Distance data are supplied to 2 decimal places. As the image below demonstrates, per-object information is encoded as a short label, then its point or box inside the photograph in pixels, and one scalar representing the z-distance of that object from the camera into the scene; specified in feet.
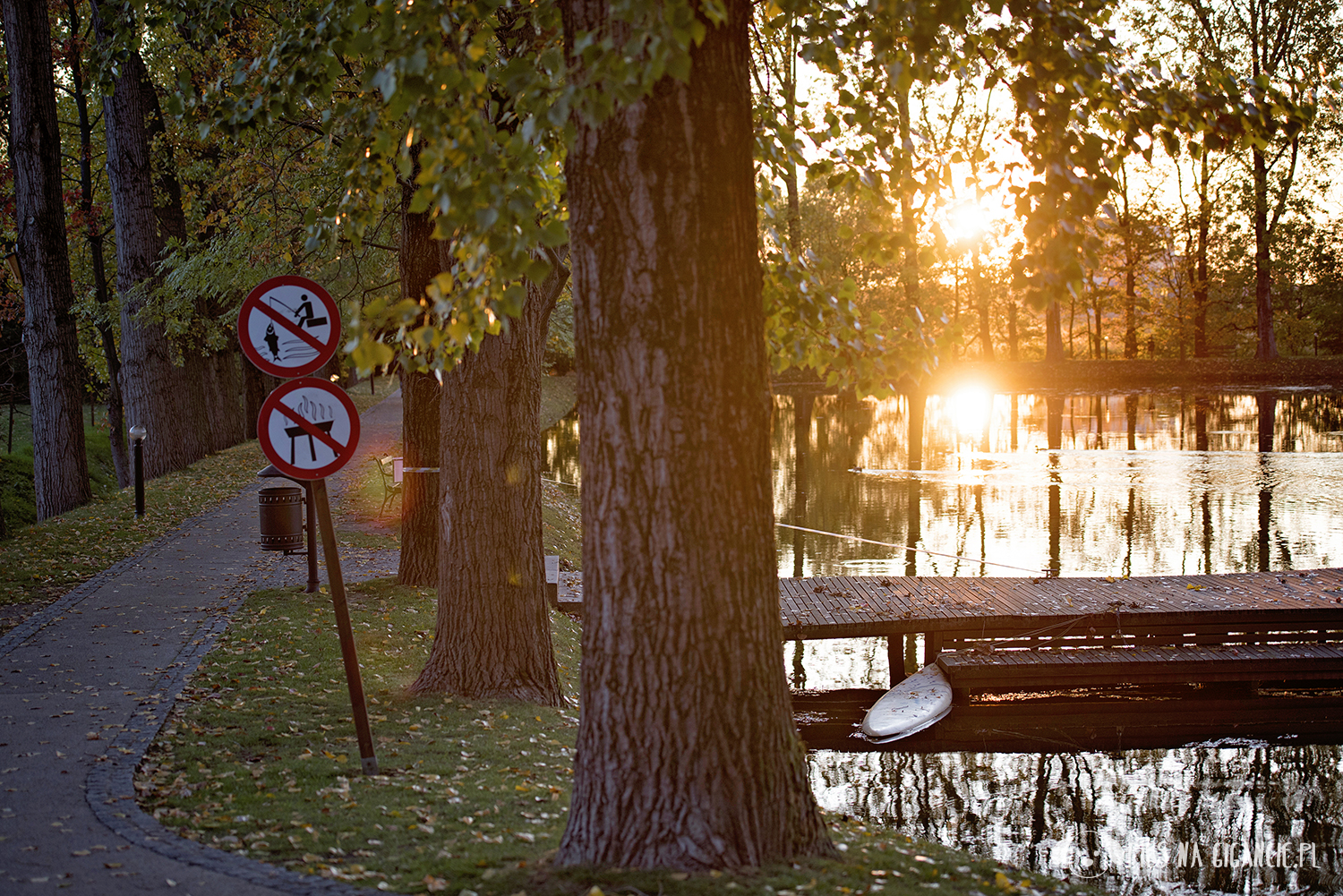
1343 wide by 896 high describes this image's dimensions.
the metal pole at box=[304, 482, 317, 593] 37.22
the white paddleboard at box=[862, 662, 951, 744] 35.42
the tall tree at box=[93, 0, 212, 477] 67.87
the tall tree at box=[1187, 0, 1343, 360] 151.74
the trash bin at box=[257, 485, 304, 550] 40.50
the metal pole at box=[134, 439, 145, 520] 53.06
